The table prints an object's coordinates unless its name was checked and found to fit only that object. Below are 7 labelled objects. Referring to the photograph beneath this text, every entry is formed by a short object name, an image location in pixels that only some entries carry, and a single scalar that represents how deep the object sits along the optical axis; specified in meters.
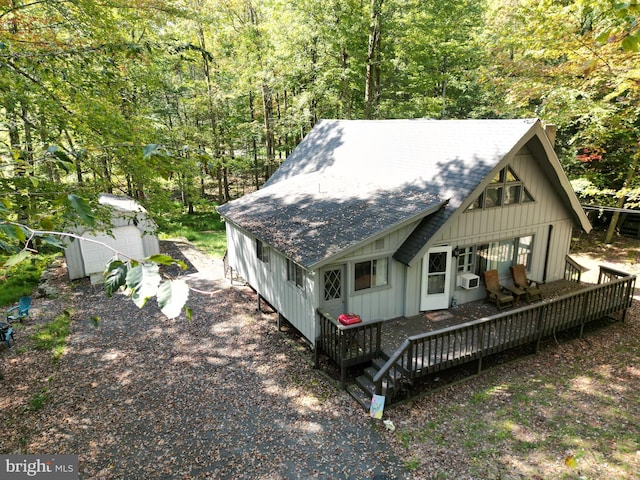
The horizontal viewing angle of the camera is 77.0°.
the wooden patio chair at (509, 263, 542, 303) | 10.81
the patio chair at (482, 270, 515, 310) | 10.40
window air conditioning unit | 10.45
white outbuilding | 14.53
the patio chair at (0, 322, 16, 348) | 9.85
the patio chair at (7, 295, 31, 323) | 10.38
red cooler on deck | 8.38
